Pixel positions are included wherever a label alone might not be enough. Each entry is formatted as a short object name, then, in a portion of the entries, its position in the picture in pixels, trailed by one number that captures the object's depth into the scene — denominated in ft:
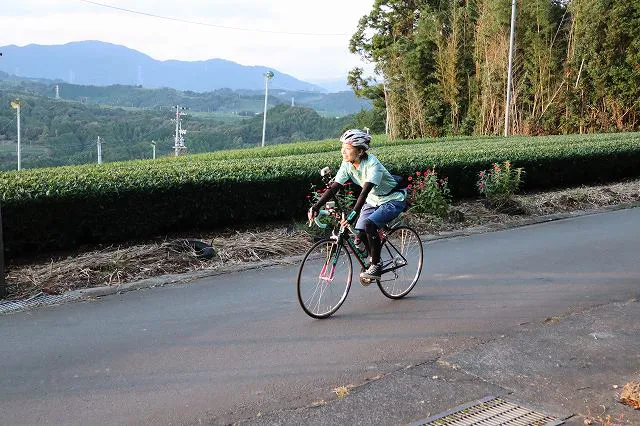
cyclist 18.02
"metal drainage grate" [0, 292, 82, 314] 18.67
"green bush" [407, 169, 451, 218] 32.09
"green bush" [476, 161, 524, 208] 35.29
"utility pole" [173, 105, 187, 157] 150.70
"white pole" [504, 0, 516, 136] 84.99
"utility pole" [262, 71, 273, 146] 167.02
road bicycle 17.89
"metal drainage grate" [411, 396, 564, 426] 11.87
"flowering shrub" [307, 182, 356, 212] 27.86
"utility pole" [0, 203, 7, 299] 19.21
